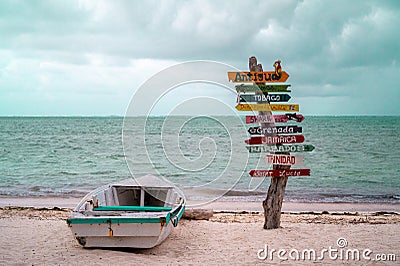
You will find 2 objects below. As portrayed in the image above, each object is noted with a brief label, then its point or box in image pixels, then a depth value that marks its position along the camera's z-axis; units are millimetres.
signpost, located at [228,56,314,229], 7273
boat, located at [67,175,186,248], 5941
